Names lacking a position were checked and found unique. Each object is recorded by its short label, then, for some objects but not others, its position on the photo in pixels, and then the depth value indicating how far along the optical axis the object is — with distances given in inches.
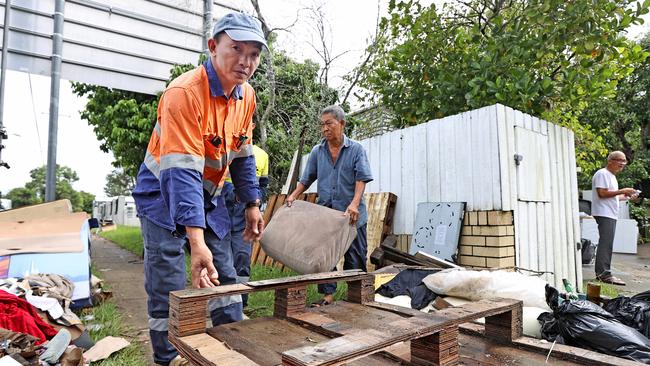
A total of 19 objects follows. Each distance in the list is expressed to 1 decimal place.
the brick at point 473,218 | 168.7
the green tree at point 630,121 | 576.4
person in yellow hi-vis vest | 132.3
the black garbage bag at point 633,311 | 85.6
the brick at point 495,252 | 157.0
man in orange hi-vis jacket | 64.5
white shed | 163.3
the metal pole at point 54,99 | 212.7
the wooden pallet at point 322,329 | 40.7
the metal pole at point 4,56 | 216.1
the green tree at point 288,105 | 310.8
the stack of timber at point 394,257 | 157.2
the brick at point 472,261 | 163.5
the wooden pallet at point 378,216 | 205.9
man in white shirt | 219.0
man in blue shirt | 151.3
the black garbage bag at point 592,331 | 70.2
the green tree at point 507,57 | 187.3
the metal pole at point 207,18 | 289.1
